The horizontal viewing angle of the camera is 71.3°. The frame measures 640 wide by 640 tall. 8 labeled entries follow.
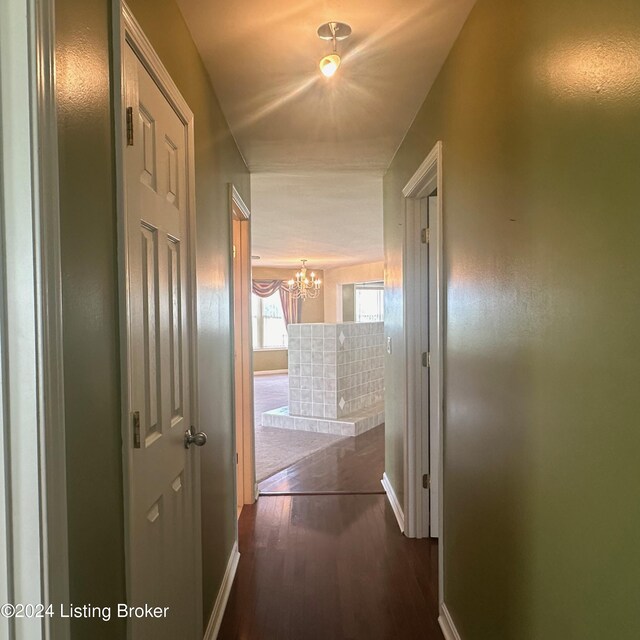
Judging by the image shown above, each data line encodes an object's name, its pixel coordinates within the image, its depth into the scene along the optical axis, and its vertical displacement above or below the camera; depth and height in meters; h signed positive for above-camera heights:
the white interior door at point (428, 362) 2.59 -0.31
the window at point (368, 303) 10.30 +0.15
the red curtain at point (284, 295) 10.17 +0.35
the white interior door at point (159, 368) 1.07 -0.16
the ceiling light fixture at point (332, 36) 1.55 +0.97
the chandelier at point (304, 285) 8.93 +0.54
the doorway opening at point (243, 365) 3.13 -0.39
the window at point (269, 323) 10.34 -0.30
